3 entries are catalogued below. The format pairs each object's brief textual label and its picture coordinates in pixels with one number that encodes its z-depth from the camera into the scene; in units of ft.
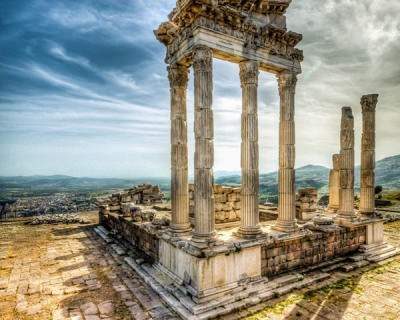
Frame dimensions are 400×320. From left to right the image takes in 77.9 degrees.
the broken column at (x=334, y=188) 45.31
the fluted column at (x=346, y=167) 35.88
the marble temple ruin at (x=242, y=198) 23.52
